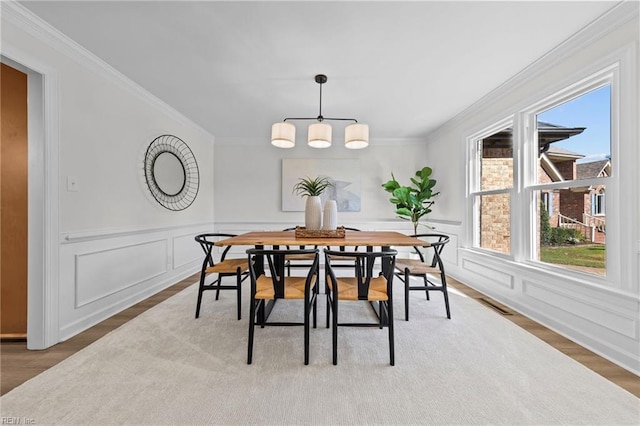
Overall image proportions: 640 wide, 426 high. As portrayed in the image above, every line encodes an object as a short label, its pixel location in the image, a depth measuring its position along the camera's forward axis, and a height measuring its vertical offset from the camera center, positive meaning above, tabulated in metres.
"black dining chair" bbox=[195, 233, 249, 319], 2.61 -0.55
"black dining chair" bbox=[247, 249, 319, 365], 1.87 -0.56
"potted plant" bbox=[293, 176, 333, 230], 2.73 +0.03
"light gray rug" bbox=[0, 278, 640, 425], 1.42 -1.03
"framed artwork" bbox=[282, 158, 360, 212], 5.32 +0.72
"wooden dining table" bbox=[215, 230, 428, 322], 2.24 -0.24
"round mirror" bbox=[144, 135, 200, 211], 3.42 +0.58
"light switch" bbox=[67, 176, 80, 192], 2.30 +0.26
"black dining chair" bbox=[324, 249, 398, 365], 1.83 -0.56
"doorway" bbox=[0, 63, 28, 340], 2.28 -0.03
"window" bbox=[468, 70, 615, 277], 2.15 +0.31
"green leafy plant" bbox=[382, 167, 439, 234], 4.52 +0.28
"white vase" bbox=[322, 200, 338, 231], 2.77 -0.03
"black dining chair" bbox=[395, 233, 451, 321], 2.52 -0.55
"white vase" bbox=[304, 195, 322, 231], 2.73 -0.01
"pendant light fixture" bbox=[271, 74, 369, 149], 2.81 +0.82
